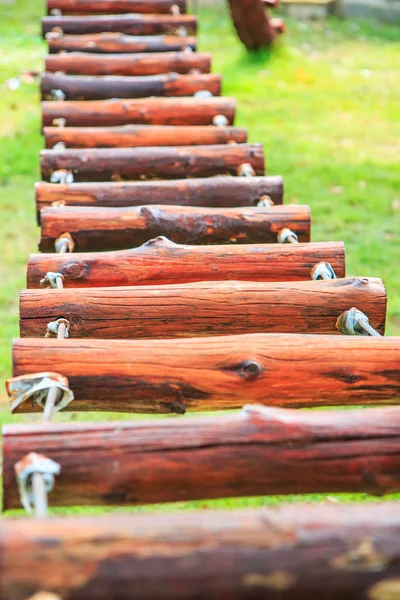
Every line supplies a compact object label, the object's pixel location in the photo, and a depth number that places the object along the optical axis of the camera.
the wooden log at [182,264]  6.07
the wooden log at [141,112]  9.59
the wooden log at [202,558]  2.70
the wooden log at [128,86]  10.35
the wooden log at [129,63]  10.96
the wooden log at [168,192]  7.49
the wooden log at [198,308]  5.34
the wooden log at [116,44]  11.53
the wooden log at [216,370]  4.51
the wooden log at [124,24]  12.15
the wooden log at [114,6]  12.74
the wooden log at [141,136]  8.97
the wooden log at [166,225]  6.92
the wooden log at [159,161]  8.31
